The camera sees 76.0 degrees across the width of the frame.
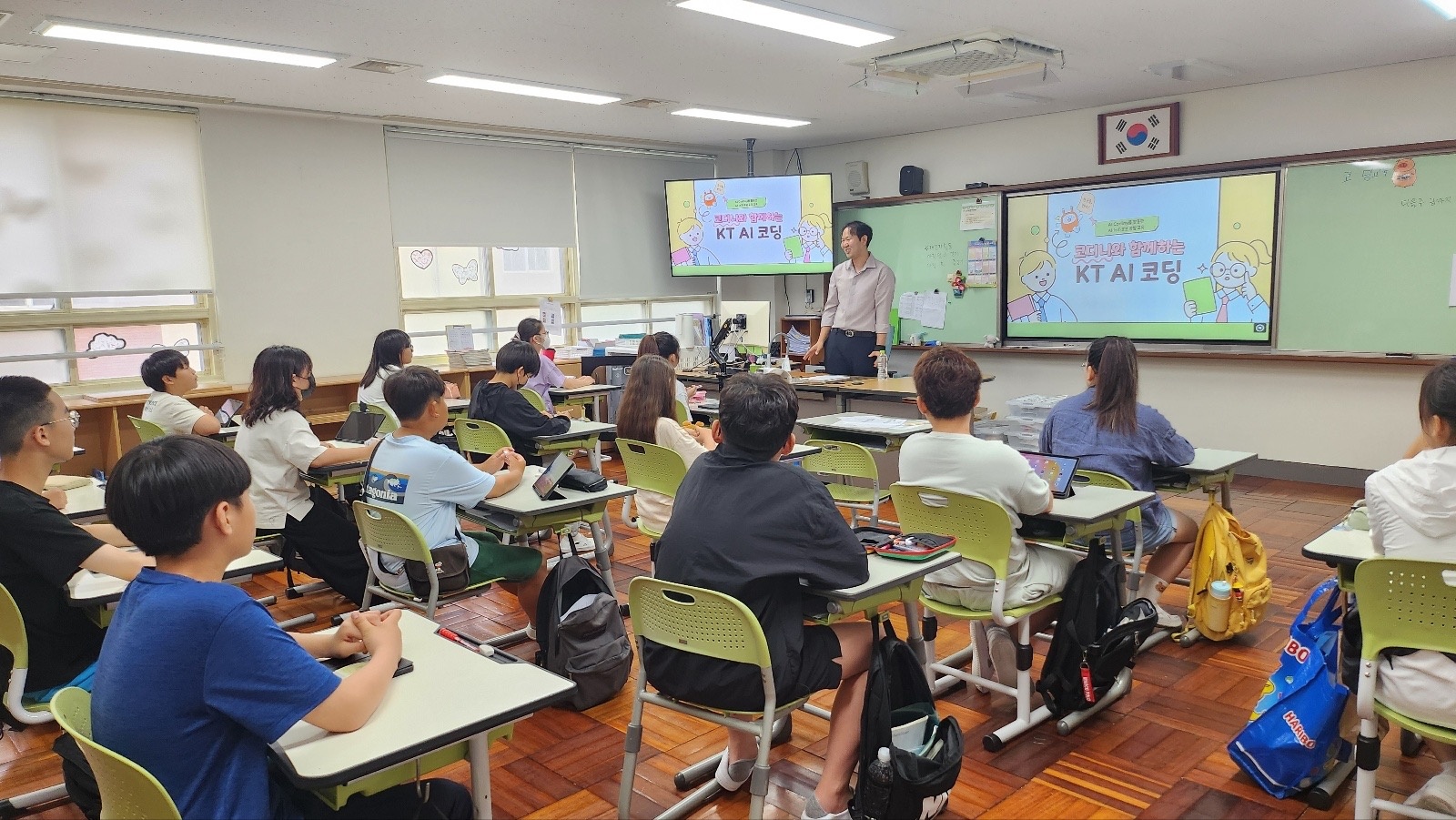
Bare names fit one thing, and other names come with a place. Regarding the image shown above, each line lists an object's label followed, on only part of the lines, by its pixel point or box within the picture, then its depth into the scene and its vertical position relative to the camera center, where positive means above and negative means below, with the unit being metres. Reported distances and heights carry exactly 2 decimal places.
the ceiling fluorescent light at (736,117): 6.93 +1.28
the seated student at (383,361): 5.31 -0.37
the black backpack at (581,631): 3.07 -1.12
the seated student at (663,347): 5.47 -0.35
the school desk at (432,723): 1.47 -0.72
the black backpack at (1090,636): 2.82 -1.10
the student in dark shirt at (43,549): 2.29 -0.59
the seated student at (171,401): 4.51 -0.46
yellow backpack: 3.44 -1.12
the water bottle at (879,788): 2.19 -1.19
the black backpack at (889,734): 2.20 -1.10
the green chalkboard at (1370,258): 5.55 +0.03
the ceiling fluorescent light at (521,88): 5.66 +1.29
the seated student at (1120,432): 3.42 -0.60
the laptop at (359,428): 4.46 -0.62
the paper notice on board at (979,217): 7.60 +0.49
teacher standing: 6.81 -0.20
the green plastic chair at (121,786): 1.36 -0.71
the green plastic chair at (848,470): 4.15 -0.85
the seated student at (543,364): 6.32 -0.50
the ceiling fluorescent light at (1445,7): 4.39 +1.20
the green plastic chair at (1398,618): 1.98 -0.77
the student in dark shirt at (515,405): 4.79 -0.57
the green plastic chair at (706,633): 2.06 -0.79
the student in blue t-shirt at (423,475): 3.06 -0.59
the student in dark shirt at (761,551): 2.13 -0.61
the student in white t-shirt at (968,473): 2.77 -0.59
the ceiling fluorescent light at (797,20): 4.18 +1.24
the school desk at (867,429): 4.56 -0.74
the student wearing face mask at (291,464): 3.82 -0.66
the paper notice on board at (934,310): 8.04 -0.28
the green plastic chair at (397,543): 2.87 -0.77
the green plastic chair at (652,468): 3.69 -0.73
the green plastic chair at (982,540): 2.69 -0.77
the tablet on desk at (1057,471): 2.99 -0.63
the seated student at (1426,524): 2.03 -0.60
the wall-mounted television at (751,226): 8.26 +0.52
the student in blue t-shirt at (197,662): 1.41 -0.54
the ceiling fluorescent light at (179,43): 4.30 +1.28
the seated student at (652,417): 3.93 -0.55
